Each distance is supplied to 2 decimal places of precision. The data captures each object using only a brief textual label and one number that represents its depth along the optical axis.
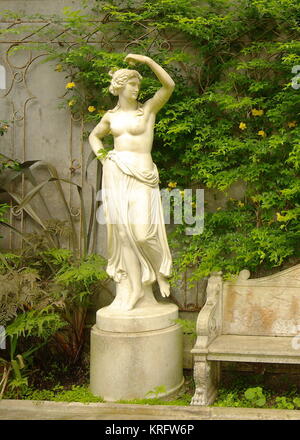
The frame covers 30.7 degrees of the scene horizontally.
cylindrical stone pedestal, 3.82
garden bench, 3.92
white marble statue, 4.02
